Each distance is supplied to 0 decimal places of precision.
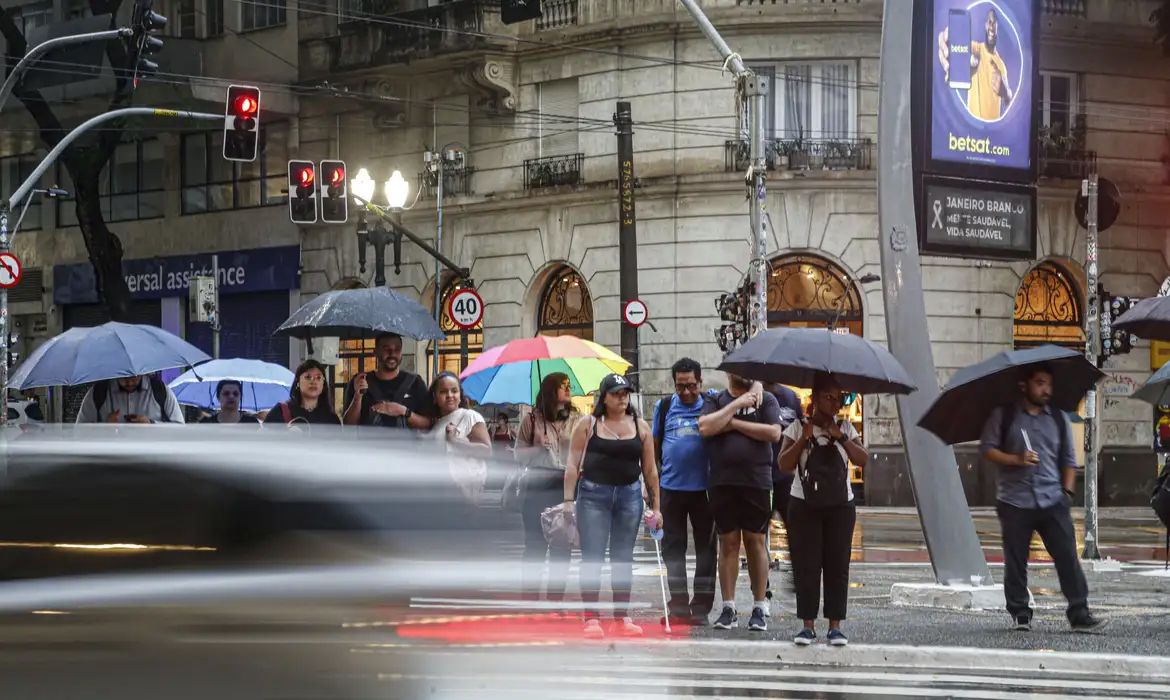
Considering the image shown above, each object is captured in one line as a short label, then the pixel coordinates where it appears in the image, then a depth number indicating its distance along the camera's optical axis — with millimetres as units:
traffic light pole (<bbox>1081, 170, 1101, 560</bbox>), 21047
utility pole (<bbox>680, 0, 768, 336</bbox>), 25000
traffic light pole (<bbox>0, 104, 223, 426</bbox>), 27875
